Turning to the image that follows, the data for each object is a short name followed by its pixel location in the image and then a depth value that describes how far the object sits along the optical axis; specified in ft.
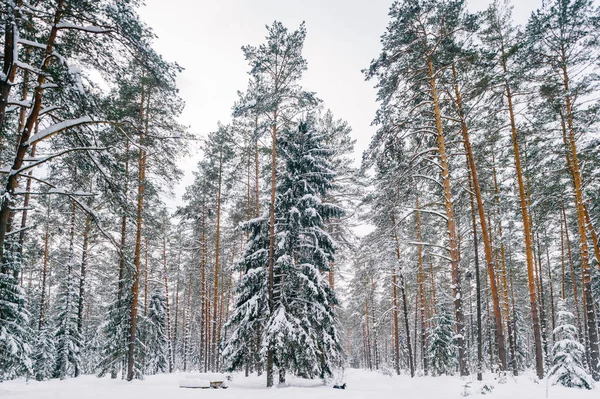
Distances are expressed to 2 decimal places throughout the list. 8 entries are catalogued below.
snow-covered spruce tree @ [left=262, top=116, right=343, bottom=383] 38.22
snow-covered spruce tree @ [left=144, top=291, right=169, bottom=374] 83.46
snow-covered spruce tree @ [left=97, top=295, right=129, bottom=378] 46.37
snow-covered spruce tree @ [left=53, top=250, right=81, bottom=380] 64.75
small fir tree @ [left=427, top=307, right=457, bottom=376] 81.46
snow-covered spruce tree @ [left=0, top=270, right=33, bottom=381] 38.22
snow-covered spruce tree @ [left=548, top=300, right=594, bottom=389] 32.35
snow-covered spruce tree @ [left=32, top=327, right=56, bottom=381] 66.79
